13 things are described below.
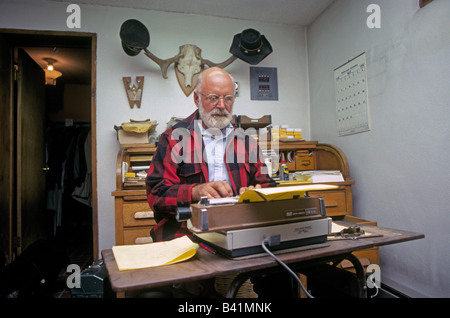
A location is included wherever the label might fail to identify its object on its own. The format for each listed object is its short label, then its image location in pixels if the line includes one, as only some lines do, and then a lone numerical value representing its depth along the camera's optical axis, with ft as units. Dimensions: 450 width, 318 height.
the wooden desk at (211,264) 2.00
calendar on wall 7.81
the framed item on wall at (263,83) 10.05
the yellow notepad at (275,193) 2.36
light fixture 13.52
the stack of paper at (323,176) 7.85
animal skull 9.31
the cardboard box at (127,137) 8.24
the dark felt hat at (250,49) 8.81
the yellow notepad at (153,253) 2.36
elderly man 4.37
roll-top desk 7.07
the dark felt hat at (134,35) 8.20
